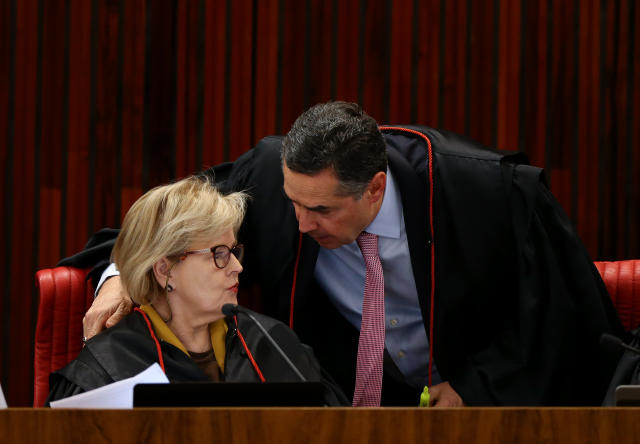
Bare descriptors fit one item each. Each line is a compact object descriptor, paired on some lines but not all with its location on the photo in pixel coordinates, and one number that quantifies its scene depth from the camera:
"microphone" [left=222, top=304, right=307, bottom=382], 5.70
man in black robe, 6.06
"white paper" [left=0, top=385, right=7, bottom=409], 5.43
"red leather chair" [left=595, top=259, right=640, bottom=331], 6.18
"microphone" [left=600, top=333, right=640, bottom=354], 5.49
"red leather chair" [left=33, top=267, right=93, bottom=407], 6.09
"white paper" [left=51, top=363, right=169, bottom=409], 5.46
